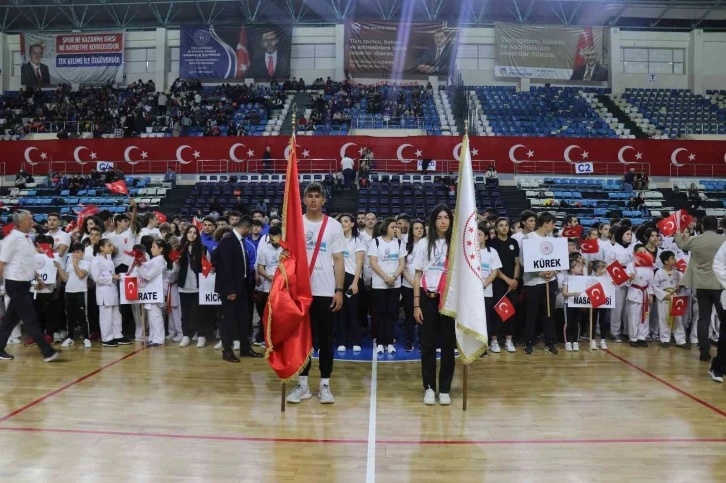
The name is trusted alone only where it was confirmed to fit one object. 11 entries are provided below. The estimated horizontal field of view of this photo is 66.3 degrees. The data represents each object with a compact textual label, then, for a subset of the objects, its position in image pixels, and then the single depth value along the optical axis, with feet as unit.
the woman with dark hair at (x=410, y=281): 21.85
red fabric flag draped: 15.21
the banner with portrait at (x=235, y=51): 89.66
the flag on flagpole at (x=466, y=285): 15.76
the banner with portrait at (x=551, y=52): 88.53
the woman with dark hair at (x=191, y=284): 23.90
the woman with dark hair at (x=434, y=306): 16.42
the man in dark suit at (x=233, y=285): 21.02
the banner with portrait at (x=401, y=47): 89.04
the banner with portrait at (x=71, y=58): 91.97
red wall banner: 66.13
